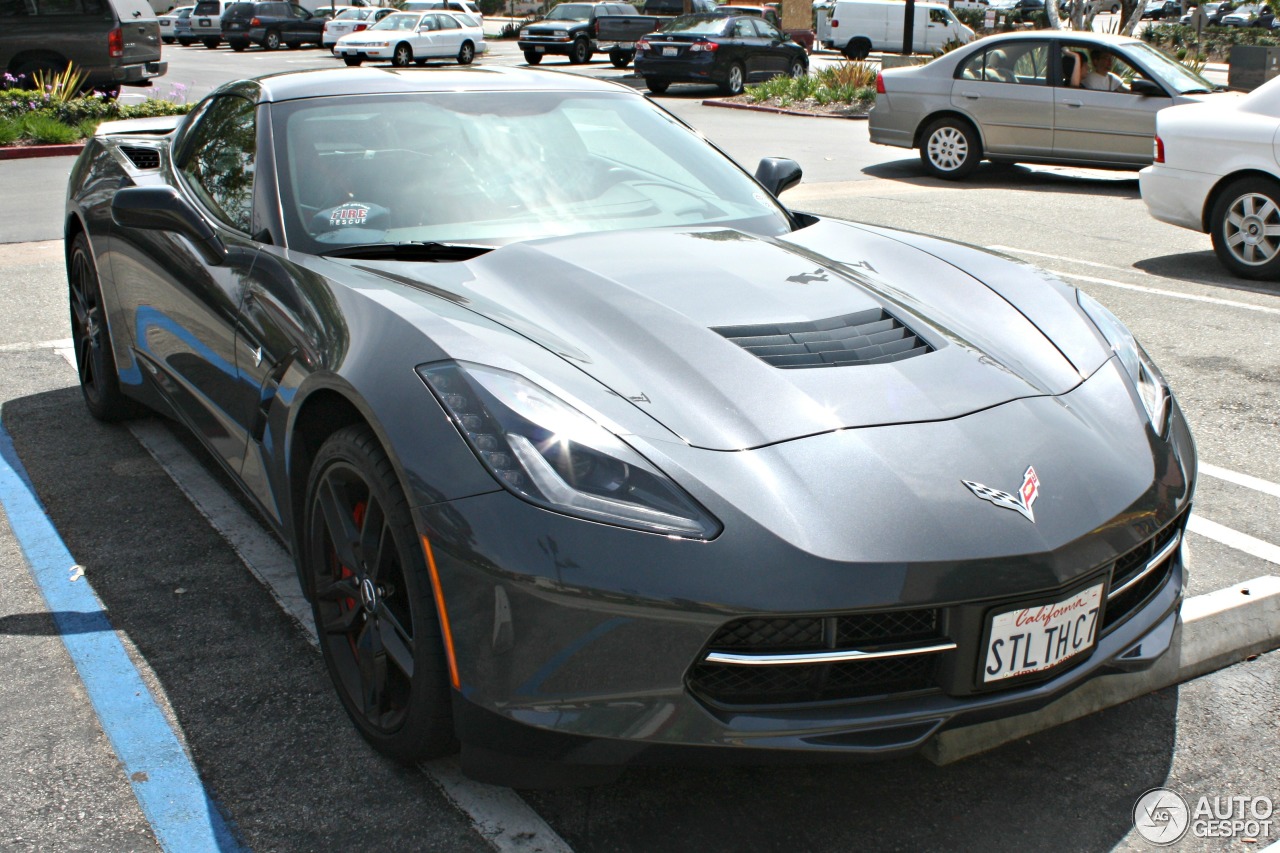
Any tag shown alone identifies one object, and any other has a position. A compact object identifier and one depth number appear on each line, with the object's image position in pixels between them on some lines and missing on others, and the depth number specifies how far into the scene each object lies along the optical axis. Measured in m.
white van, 38.50
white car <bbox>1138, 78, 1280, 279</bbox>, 7.87
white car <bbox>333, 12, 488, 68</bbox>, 32.12
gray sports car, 2.24
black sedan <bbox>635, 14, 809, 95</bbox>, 23.48
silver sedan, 12.02
